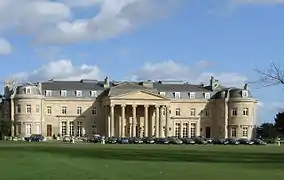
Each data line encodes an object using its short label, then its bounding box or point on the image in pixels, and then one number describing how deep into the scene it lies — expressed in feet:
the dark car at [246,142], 350.35
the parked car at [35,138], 368.91
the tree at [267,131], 506.64
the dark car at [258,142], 349.86
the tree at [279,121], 421.01
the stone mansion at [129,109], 454.81
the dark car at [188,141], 350.95
